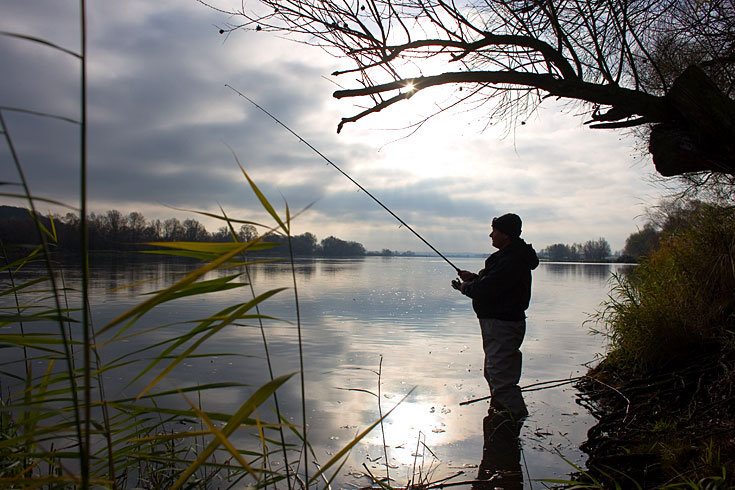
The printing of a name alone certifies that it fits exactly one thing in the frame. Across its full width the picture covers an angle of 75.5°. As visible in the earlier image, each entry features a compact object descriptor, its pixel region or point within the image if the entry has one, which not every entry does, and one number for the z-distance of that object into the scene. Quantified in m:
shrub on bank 5.21
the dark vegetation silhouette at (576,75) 3.48
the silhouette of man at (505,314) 4.67
